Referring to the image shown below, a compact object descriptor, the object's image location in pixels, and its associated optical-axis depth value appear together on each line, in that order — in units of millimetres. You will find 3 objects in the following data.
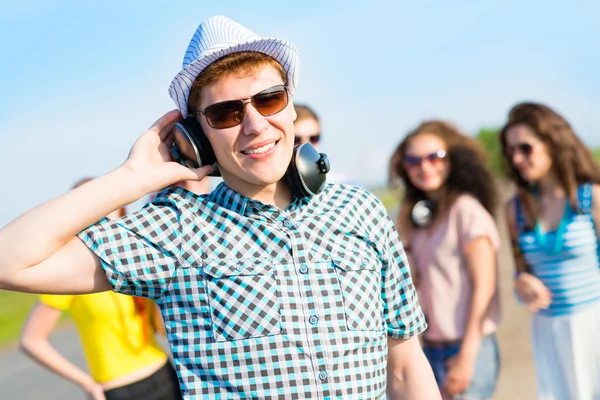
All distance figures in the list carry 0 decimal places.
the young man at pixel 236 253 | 2102
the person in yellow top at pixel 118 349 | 4066
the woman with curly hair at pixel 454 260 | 4699
